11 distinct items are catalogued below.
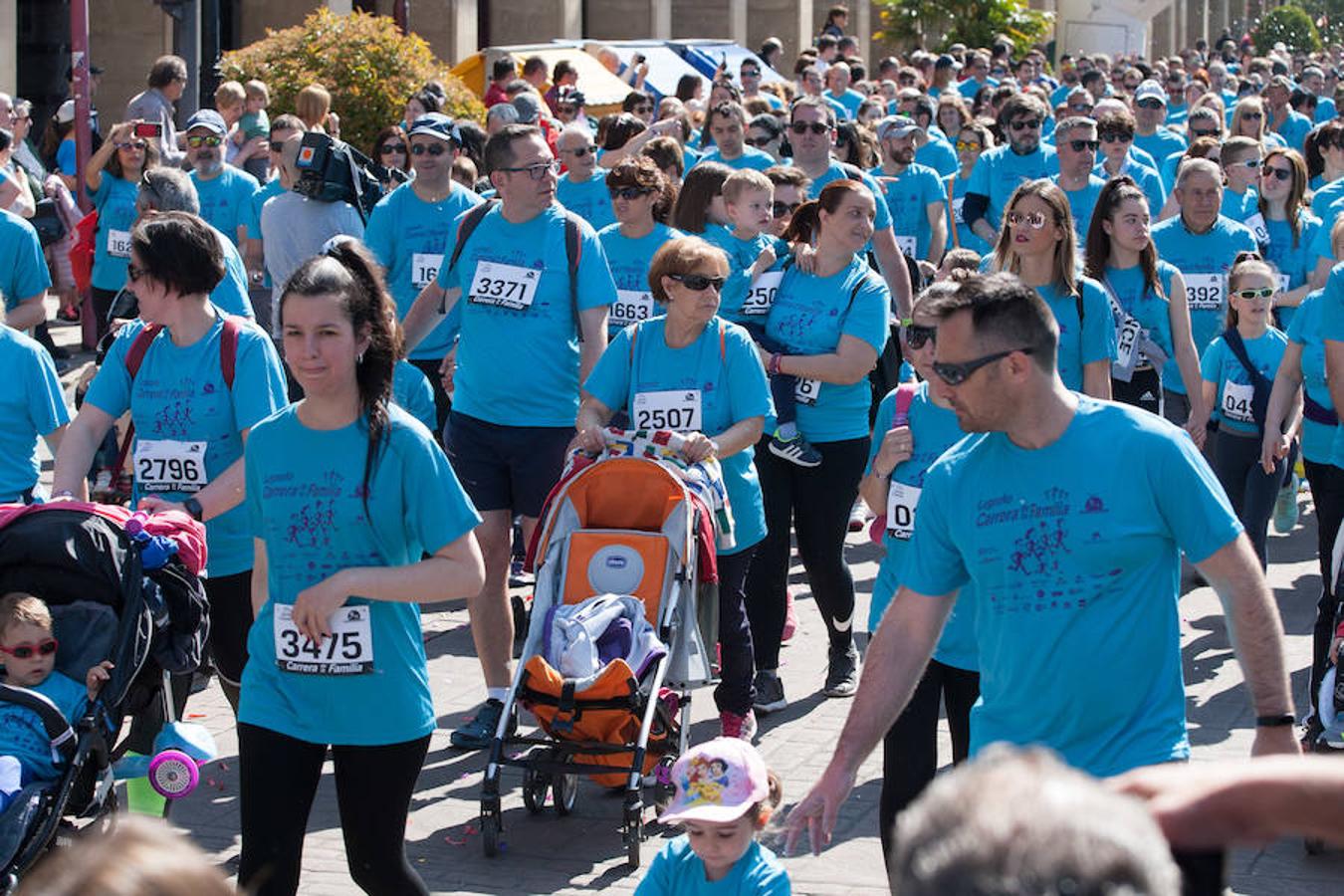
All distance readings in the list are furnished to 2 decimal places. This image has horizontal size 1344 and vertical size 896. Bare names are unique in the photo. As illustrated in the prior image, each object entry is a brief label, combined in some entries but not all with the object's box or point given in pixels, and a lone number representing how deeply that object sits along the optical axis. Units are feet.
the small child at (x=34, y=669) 29.25
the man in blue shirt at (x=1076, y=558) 21.71
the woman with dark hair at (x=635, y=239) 48.06
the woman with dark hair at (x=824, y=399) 41.19
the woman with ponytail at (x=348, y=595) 25.56
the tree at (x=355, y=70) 89.48
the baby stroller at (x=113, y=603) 30.15
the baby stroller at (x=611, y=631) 34.84
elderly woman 38.06
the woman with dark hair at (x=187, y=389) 32.82
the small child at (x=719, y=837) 25.24
